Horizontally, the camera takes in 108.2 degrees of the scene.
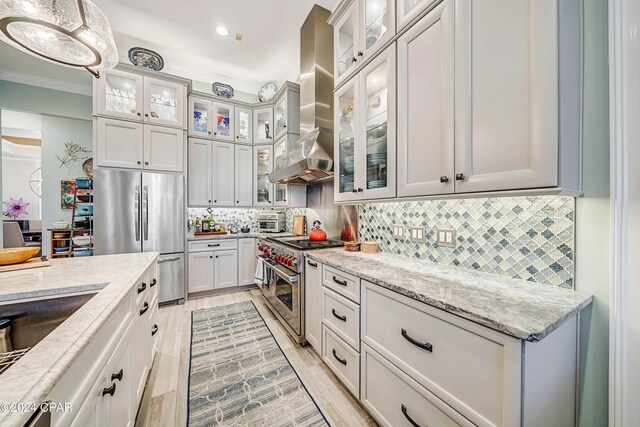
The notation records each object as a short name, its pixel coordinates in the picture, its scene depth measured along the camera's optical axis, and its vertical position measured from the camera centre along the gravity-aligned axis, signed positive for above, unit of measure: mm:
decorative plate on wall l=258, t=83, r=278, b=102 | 3977 +2082
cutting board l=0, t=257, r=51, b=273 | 1260 -300
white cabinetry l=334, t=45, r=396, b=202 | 1562 +625
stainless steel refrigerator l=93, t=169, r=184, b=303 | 2766 -69
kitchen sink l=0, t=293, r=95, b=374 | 953 -460
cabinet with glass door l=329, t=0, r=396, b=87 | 1617 +1433
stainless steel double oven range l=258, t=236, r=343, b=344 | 2135 -674
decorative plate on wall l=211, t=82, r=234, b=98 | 3762 +2019
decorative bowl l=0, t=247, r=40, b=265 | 1290 -244
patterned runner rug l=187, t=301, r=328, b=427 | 1436 -1262
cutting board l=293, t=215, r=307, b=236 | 3589 -194
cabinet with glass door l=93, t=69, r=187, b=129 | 2840 +1501
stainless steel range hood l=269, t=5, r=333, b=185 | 2465 +1345
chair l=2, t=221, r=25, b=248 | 3720 -362
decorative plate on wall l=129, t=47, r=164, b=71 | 3119 +2113
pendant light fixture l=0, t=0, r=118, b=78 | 1089 +947
